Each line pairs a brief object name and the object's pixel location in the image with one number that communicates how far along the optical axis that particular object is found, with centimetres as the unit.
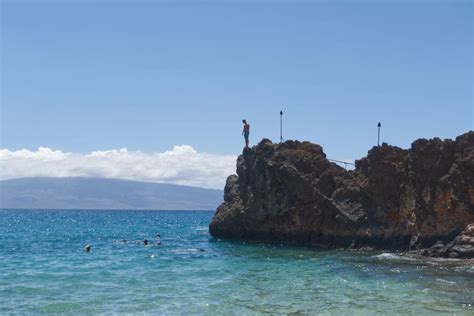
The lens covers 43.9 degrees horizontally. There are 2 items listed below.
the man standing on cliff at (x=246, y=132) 5258
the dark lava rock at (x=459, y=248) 3756
